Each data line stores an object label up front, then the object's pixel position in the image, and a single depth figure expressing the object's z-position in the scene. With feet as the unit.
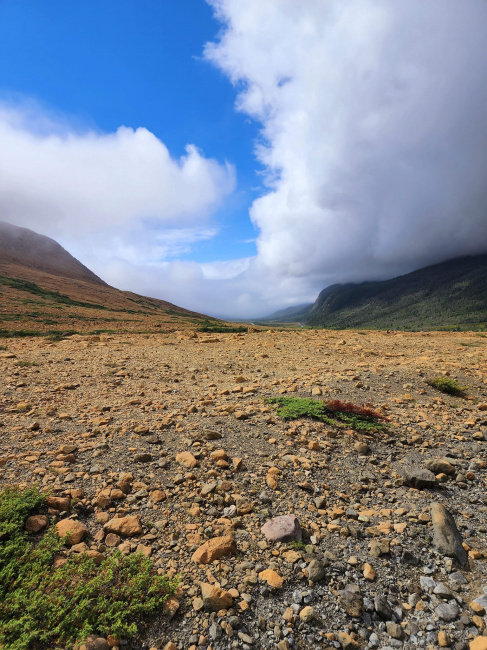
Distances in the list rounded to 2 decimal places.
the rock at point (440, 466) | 18.70
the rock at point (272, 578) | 11.78
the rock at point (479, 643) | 9.87
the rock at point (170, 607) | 10.78
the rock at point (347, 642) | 10.18
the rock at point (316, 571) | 12.10
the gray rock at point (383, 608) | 11.09
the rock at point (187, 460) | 18.42
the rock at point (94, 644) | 9.51
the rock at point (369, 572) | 12.32
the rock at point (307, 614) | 10.78
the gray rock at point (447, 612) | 10.88
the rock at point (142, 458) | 18.74
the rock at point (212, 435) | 21.59
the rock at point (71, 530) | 13.19
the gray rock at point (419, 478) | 17.58
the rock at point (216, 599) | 10.95
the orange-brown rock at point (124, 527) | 13.91
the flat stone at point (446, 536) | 13.38
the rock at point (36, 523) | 13.42
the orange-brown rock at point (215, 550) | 12.73
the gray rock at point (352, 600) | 11.13
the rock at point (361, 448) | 20.79
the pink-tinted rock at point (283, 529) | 13.82
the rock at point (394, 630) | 10.44
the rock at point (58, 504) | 14.75
